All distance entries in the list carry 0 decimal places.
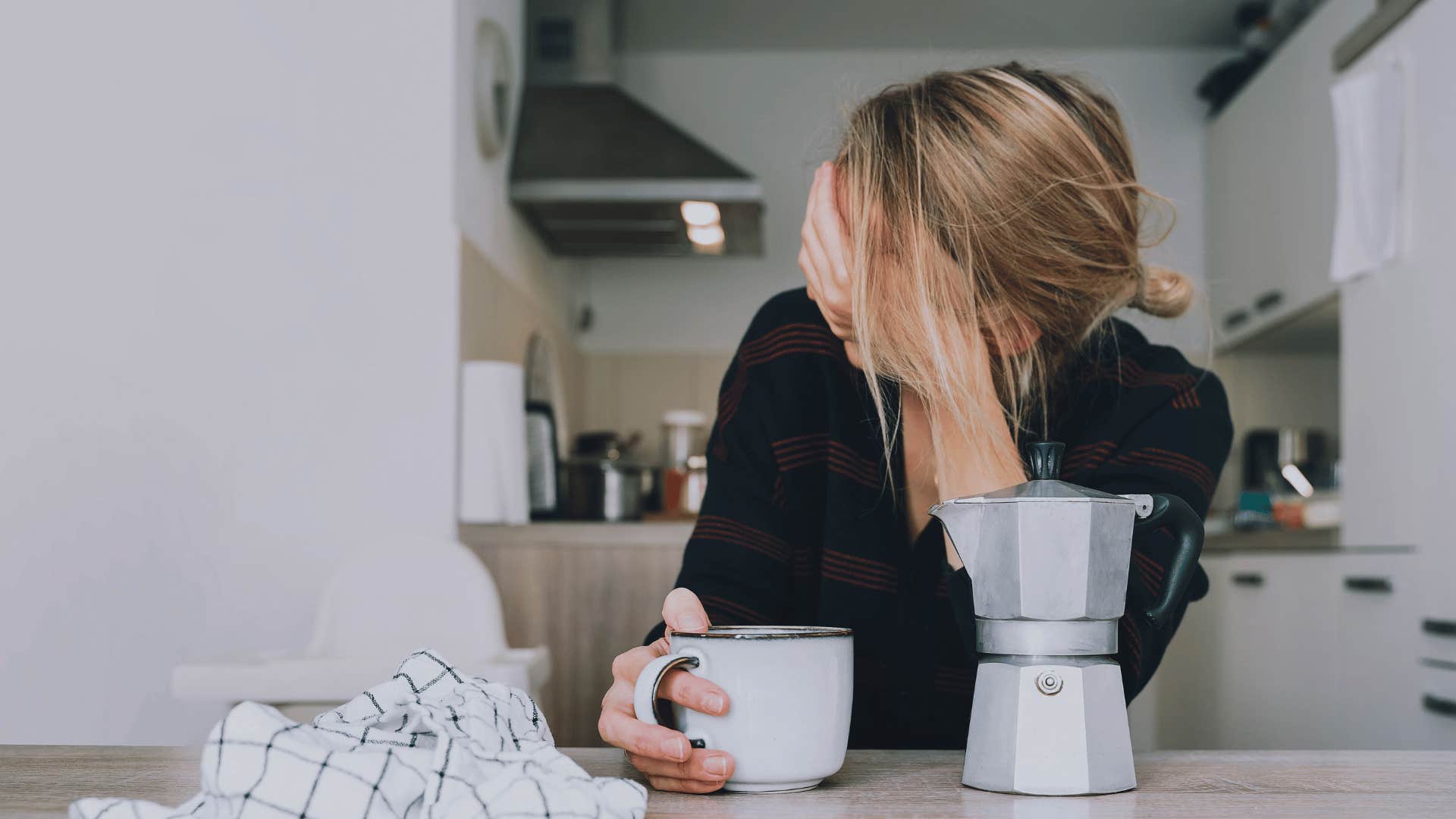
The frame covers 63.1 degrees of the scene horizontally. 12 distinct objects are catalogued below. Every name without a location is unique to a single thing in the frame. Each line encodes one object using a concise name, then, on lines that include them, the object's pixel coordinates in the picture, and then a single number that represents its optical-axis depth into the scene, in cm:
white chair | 149
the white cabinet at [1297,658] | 201
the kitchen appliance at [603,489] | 220
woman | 77
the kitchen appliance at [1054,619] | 56
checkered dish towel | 45
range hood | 244
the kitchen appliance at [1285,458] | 306
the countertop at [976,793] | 52
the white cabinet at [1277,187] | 251
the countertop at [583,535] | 192
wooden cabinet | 191
